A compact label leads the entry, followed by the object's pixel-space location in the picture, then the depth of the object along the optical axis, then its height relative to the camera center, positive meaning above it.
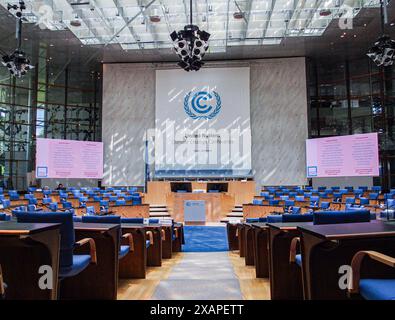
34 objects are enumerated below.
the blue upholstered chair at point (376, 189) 12.46 -0.31
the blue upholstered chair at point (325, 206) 8.33 -0.58
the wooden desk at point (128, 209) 10.23 -0.75
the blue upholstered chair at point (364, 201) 9.15 -0.52
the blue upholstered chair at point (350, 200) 9.44 -0.53
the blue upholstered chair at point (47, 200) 10.01 -0.44
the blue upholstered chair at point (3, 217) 3.57 -0.33
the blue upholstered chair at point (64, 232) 2.51 -0.34
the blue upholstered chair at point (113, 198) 11.88 -0.48
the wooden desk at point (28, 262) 2.23 -0.50
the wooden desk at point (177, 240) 7.12 -1.15
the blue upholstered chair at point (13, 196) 10.52 -0.34
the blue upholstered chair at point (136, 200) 11.01 -0.54
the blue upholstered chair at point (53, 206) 7.86 -0.50
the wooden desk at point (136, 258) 4.04 -0.88
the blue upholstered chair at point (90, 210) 7.48 -0.56
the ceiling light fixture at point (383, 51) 9.59 +3.57
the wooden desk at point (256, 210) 10.43 -0.85
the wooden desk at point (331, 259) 2.19 -0.49
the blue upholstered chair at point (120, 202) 10.56 -0.56
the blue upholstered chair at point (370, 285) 1.68 -0.53
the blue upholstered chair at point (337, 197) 10.66 -0.50
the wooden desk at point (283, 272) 3.06 -0.78
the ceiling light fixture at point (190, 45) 8.19 +3.38
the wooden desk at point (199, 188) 14.68 -0.32
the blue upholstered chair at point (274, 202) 10.38 -0.61
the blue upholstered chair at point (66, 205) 8.99 -0.53
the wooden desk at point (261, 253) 4.07 -0.83
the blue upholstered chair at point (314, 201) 9.52 -0.56
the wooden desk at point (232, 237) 7.47 -1.16
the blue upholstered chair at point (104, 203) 10.02 -0.56
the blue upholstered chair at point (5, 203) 8.33 -0.45
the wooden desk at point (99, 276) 3.12 -0.81
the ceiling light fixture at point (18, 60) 9.97 +3.53
